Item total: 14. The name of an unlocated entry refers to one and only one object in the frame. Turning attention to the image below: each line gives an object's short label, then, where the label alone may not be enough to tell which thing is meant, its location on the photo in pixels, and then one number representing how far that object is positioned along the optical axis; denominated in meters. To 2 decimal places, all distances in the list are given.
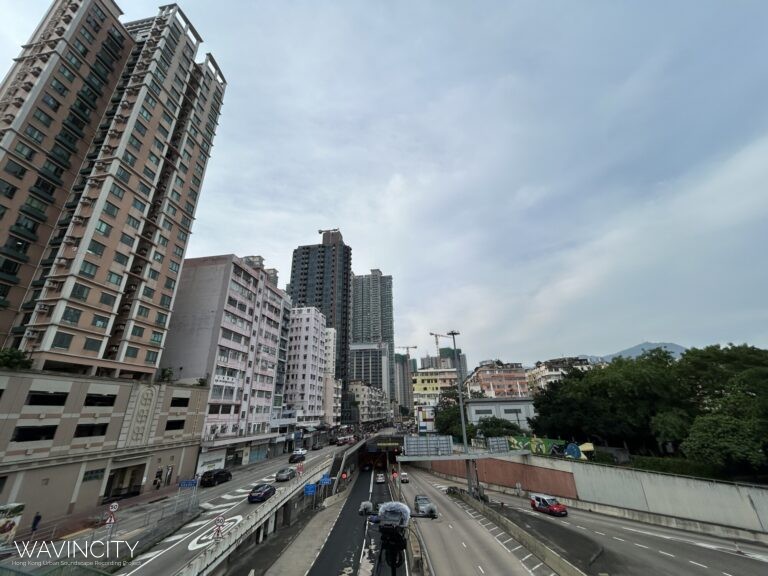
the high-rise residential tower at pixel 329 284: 167.12
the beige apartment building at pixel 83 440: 30.20
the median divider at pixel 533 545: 21.20
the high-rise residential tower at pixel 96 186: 38.53
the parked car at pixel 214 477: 43.38
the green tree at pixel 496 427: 67.88
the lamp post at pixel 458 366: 45.22
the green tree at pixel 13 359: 30.45
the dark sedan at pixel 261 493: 35.06
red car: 37.44
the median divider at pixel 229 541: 20.27
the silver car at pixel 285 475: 44.84
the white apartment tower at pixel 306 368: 95.94
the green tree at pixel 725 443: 30.27
